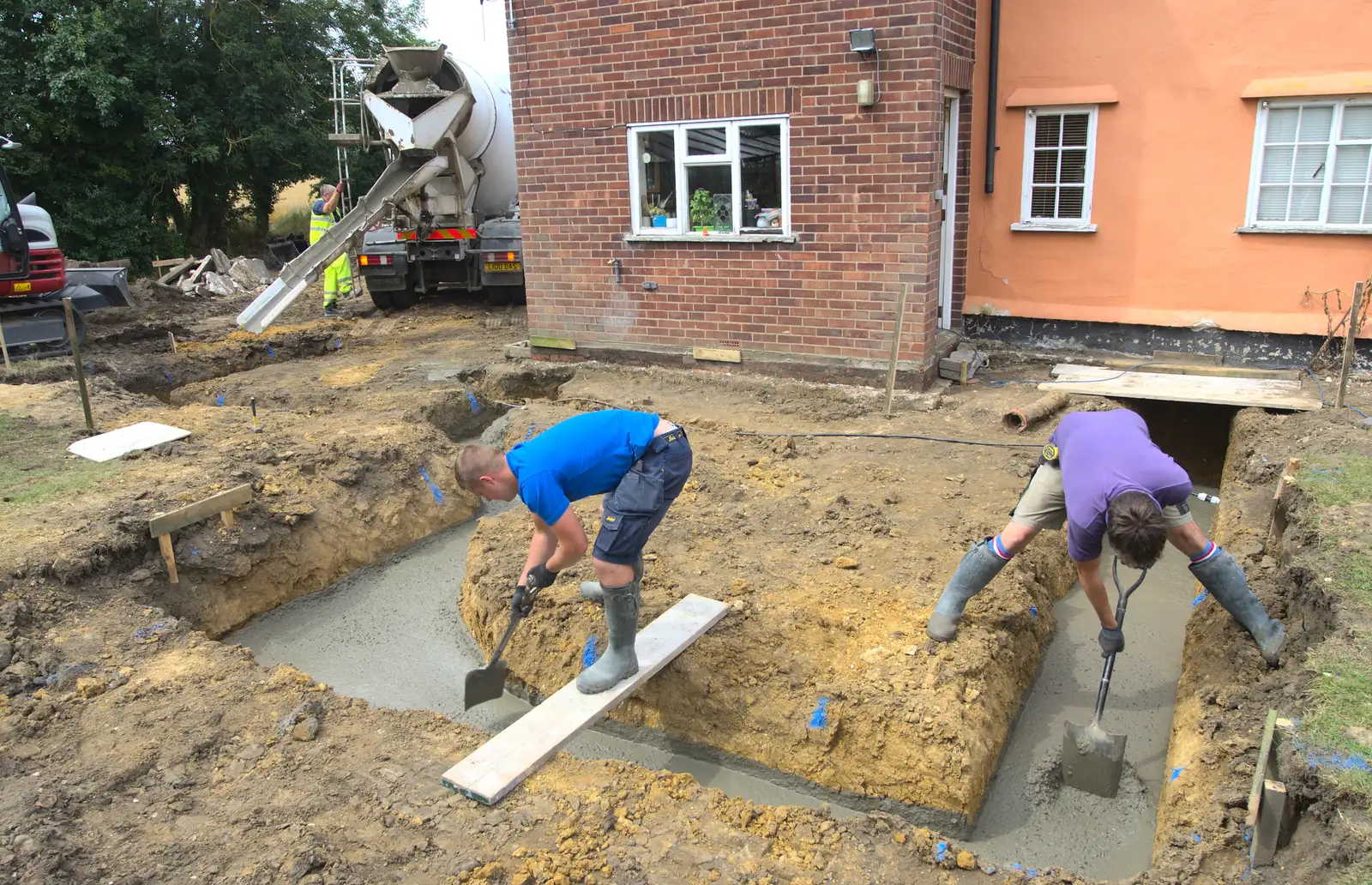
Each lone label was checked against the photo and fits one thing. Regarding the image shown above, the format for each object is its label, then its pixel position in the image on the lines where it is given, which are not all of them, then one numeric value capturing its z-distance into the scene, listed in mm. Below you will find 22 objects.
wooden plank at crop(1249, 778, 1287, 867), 2887
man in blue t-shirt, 3717
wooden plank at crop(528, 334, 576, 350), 10055
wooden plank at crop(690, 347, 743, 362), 9188
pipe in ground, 7344
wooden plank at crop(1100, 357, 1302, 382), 8328
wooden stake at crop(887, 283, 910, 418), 7836
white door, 9000
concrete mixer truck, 11188
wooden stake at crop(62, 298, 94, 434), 7246
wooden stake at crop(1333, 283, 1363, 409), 6875
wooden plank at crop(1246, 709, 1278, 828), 3008
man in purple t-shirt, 3397
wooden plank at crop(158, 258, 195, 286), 17391
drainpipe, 8898
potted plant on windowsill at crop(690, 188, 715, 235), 8969
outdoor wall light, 7613
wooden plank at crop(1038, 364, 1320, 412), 7461
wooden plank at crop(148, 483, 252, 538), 5492
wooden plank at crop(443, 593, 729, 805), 3570
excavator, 10242
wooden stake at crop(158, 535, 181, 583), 5543
